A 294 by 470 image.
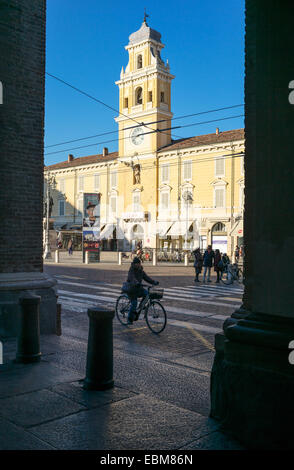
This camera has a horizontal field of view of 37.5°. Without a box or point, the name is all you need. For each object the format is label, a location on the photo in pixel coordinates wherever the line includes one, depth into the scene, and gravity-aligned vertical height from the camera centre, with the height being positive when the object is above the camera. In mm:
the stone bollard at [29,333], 5355 -1152
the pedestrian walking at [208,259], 18750 -754
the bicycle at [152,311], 8258 -1387
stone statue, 51794 +8089
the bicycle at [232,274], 18375 -1389
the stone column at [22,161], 6816 +1296
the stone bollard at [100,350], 4410 -1114
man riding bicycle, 8586 -865
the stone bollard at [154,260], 31453 -1348
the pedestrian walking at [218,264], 18781 -971
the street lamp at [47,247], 35938 -494
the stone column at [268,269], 3002 -198
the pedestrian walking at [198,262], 19286 -920
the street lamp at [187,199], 45719 +4522
